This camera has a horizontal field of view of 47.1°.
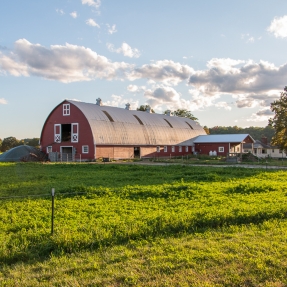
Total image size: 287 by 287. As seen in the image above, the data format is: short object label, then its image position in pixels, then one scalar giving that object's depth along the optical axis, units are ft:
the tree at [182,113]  301.84
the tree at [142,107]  262.63
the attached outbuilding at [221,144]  177.68
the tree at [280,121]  130.52
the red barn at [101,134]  140.46
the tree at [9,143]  257.75
